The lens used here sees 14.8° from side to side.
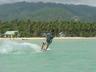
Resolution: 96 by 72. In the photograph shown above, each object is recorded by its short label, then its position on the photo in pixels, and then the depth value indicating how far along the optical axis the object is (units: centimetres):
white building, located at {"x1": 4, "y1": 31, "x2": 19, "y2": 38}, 13268
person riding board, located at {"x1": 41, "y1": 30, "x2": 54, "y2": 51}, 3294
